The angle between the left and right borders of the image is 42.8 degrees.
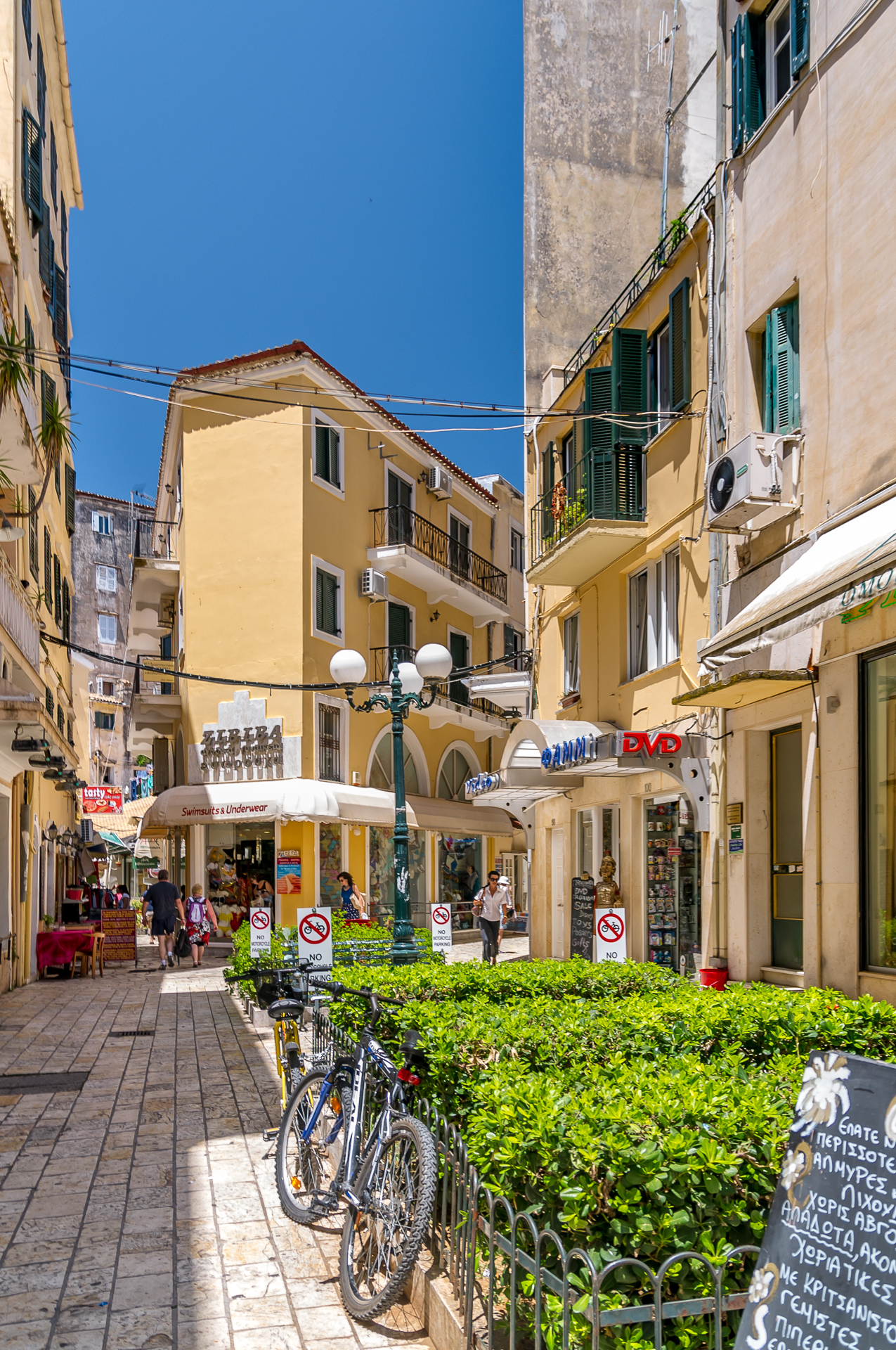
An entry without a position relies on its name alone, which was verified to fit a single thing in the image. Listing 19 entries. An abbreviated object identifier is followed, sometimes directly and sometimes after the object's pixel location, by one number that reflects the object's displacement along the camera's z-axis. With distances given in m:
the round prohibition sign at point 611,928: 10.66
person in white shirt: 20.36
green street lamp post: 11.23
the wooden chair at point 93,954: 21.03
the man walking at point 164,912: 22.62
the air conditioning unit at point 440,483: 33.00
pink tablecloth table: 20.64
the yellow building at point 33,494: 14.35
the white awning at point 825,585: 7.34
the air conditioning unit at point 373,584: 28.84
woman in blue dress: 20.12
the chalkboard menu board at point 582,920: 16.83
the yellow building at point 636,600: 14.52
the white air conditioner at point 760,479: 10.98
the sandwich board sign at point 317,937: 9.73
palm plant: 10.56
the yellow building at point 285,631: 26.11
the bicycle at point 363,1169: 4.71
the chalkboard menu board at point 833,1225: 2.45
